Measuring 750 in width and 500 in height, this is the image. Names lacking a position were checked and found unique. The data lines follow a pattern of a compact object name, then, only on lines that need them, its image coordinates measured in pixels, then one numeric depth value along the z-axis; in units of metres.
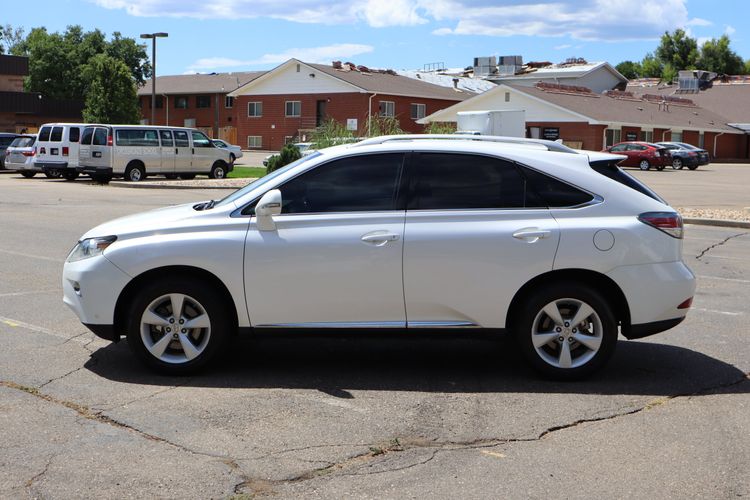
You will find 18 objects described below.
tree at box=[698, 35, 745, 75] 116.56
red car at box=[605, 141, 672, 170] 50.62
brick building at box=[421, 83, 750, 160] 58.88
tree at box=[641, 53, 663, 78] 125.94
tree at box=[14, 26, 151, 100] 90.56
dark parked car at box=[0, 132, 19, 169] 37.12
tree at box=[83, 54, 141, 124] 58.94
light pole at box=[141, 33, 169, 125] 43.16
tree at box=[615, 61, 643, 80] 134.75
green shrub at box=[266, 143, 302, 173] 28.72
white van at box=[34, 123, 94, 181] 30.48
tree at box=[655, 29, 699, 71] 120.25
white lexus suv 6.28
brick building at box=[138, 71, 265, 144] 80.44
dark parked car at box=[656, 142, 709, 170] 52.44
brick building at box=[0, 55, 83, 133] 56.12
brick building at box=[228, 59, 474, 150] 65.06
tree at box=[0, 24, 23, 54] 126.75
